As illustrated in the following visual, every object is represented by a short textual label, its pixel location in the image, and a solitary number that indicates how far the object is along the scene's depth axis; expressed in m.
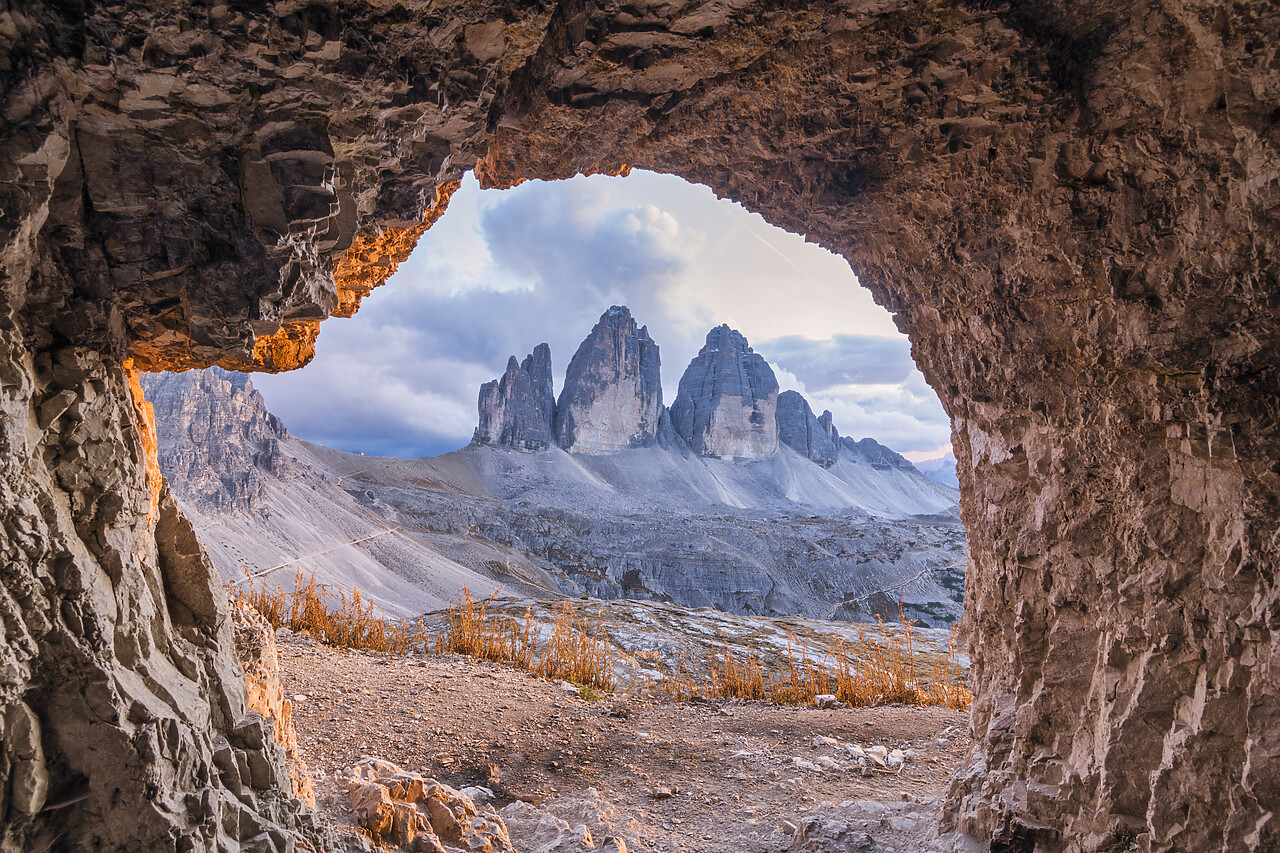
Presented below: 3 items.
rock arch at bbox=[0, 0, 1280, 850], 1.39
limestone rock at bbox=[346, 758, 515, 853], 2.33
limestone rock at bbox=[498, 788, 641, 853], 2.56
